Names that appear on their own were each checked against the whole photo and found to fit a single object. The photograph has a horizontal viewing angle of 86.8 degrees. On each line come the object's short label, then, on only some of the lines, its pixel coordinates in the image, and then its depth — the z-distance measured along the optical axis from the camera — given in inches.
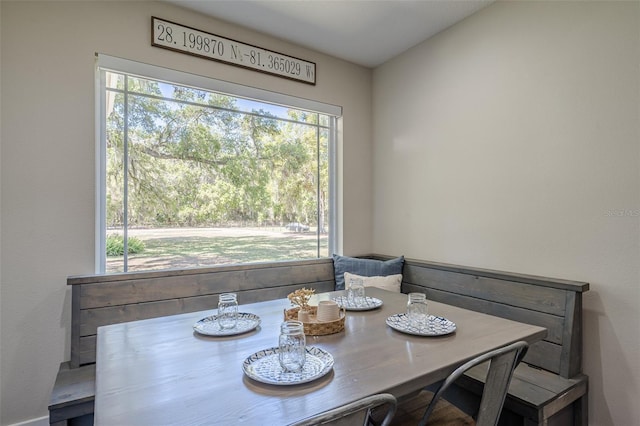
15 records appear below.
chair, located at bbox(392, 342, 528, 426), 39.7
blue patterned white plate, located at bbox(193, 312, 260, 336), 52.1
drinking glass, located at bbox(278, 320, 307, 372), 39.4
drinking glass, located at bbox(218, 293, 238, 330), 54.7
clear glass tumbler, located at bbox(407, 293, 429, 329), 56.7
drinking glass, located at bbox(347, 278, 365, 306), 68.1
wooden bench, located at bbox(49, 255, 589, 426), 62.2
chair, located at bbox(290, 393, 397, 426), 27.7
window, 85.1
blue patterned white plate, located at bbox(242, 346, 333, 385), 37.1
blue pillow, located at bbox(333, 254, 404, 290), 103.7
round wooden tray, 51.9
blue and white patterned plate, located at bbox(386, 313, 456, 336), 51.6
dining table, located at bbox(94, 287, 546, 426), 32.3
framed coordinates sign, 87.3
